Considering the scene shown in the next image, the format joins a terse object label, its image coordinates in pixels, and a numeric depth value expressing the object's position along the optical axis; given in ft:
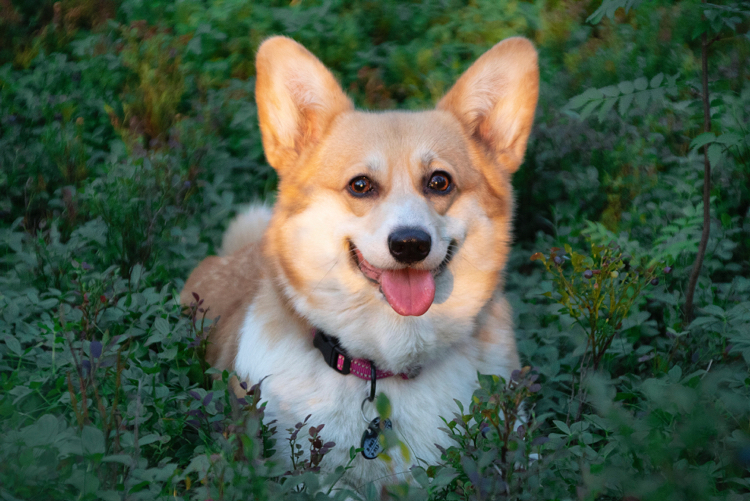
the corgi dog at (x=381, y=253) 7.41
